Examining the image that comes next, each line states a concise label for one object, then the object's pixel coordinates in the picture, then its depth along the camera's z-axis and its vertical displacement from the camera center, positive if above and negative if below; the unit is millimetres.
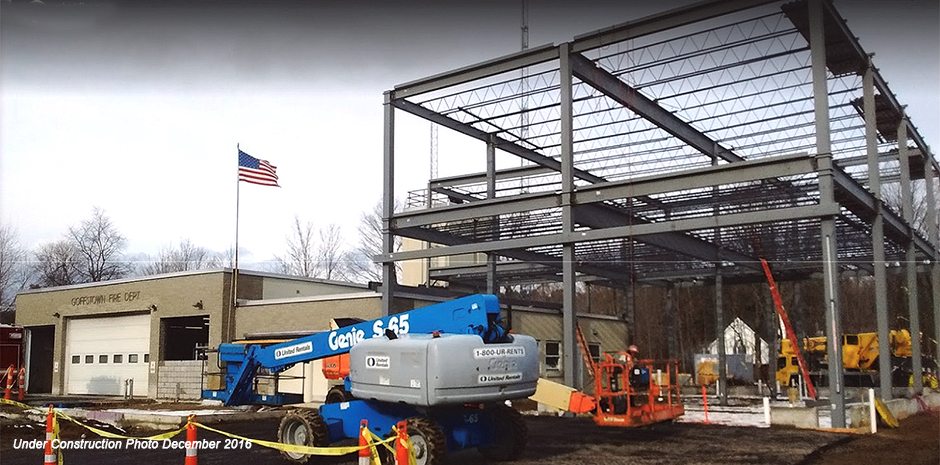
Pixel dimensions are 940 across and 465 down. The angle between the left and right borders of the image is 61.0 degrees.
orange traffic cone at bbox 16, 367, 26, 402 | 28614 -2164
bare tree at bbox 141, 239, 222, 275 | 64125 +5435
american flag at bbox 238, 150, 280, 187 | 30562 +6110
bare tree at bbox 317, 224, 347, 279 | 59956 +4621
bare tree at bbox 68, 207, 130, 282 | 60969 +5490
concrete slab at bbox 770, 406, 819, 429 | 19422 -2191
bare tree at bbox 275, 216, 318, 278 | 59250 +4651
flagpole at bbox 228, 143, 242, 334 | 29969 +1502
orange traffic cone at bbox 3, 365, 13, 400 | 27248 -1967
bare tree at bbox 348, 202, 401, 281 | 59250 +4802
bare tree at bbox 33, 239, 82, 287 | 58688 +4822
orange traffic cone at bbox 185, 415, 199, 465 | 9148 -1336
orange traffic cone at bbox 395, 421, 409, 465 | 9242 -1387
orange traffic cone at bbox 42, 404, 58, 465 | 9981 -1440
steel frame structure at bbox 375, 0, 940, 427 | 19375 +4088
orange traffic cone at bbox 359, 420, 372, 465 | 9320 -1356
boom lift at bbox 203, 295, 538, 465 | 11438 -732
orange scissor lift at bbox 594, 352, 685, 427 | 15117 -1280
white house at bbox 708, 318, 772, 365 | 59312 -965
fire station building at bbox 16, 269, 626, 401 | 28016 +205
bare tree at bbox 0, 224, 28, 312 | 47459 +3622
